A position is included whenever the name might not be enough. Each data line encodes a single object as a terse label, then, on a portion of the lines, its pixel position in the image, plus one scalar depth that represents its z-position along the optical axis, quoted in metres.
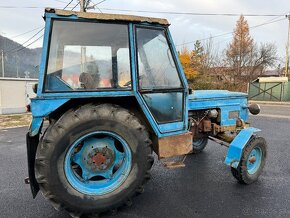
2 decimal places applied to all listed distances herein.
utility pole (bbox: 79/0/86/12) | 13.14
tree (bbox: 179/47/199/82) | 24.75
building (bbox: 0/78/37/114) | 12.16
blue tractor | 2.62
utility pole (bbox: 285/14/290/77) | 27.41
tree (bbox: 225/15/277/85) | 32.46
